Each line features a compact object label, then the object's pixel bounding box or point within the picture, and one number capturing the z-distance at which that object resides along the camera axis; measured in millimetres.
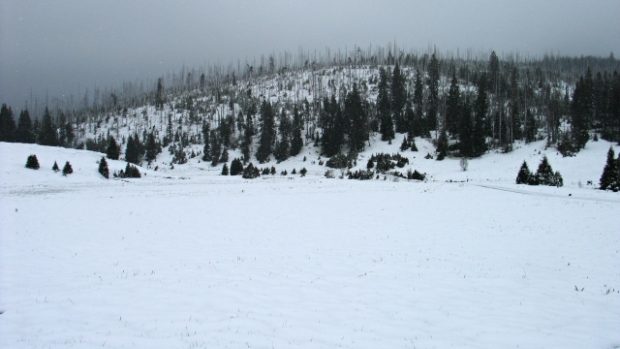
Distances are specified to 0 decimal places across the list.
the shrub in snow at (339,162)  60878
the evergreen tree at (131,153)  74750
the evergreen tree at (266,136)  74650
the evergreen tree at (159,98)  127269
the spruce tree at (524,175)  36706
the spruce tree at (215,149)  74438
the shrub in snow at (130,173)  45625
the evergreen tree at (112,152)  59788
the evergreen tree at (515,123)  65438
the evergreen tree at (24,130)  79500
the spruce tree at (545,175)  35728
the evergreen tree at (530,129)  63219
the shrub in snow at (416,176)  45953
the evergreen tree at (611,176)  30716
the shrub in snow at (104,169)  44219
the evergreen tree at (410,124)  70525
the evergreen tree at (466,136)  62188
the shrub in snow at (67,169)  41250
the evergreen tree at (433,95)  73438
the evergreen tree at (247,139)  76919
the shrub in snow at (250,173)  49525
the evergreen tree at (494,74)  94875
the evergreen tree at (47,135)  78338
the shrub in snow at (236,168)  55188
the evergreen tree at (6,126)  76750
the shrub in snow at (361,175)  47019
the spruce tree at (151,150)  80875
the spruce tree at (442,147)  60969
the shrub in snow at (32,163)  41375
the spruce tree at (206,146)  78594
